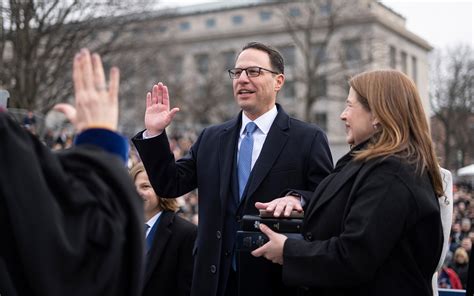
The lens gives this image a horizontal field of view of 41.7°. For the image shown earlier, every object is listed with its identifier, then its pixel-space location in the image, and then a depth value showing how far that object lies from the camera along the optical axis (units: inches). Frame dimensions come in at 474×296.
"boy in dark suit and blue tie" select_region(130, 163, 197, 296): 168.7
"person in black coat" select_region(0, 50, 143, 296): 78.4
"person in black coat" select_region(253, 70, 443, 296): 110.7
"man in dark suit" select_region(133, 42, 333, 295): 149.3
